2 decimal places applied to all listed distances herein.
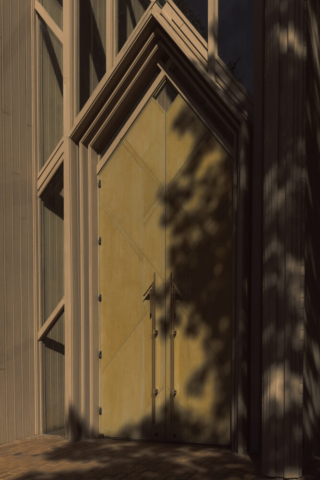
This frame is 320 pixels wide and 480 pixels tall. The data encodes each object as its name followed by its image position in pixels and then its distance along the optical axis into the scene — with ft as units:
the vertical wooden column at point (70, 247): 22.02
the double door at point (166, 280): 20.75
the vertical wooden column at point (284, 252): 17.34
